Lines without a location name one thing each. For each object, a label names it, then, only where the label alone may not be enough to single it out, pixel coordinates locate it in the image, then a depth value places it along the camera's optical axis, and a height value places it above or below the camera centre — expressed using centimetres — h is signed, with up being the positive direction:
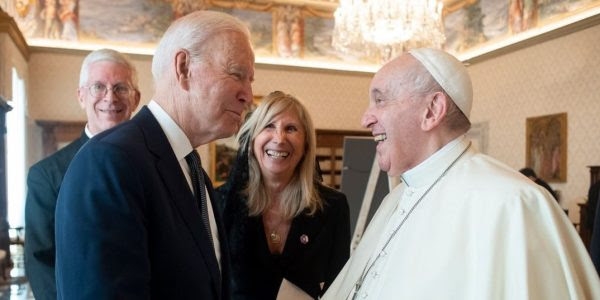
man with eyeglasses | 221 -5
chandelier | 809 +197
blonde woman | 251 -37
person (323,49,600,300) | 165 -27
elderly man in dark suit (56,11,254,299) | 117 -11
